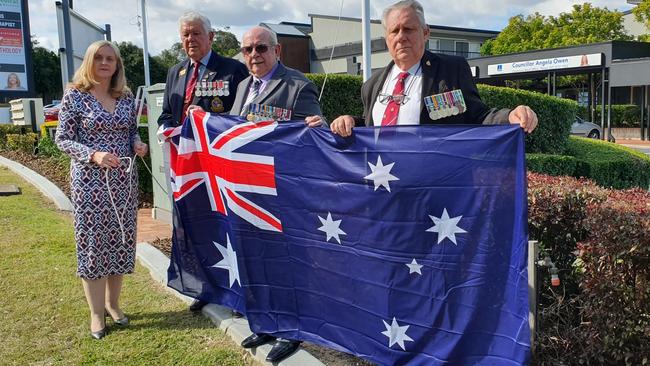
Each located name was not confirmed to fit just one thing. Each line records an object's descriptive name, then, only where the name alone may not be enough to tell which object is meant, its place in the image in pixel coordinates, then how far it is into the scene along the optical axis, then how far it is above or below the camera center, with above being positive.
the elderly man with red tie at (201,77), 4.03 +0.36
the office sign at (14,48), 18.64 +2.77
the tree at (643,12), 25.58 +4.75
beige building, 44.28 +6.64
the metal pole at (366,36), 9.29 +1.43
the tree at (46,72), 51.69 +5.34
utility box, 6.57 -0.36
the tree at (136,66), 55.75 +6.20
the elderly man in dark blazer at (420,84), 2.80 +0.18
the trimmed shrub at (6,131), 14.71 -0.02
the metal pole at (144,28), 20.94 +3.72
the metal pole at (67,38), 10.77 +1.75
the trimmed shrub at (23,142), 13.19 -0.28
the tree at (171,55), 66.06 +8.59
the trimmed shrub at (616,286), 2.49 -0.79
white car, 24.34 -0.65
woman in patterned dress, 3.58 -0.26
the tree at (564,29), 34.47 +5.58
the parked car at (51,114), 20.51 +0.57
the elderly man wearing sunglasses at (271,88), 3.40 +0.22
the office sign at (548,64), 25.45 +2.50
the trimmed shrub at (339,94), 10.78 +0.53
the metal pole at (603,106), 24.95 +0.36
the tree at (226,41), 67.12 +10.13
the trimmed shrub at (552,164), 9.12 -0.83
